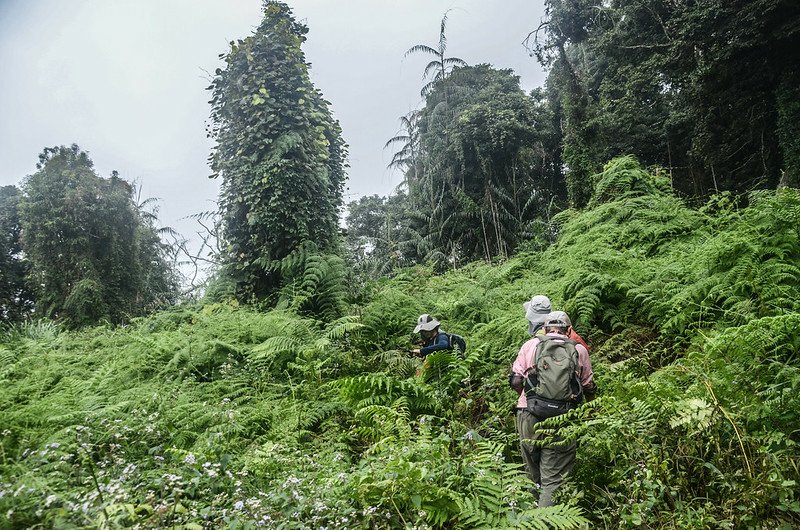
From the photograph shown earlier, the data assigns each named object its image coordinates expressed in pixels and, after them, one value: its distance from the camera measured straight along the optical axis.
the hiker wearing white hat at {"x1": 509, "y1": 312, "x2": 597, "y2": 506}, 3.52
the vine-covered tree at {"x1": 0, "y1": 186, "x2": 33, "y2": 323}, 22.47
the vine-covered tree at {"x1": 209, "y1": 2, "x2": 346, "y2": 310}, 8.87
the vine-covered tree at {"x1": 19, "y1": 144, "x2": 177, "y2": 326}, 16.53
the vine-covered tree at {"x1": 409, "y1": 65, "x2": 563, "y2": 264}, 23.36
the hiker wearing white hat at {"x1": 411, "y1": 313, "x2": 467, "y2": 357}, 5.68
